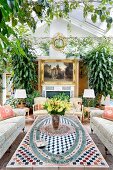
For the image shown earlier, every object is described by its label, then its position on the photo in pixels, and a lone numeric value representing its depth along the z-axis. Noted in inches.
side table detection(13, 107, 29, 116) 115.1
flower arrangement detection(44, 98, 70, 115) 86.6
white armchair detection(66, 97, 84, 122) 134.2
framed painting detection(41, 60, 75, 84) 168.7
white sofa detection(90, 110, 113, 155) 77.6
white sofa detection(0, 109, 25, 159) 72.6
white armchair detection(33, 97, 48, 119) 132.9
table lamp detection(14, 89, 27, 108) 136.4
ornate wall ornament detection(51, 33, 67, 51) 164.0
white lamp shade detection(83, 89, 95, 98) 138.6
